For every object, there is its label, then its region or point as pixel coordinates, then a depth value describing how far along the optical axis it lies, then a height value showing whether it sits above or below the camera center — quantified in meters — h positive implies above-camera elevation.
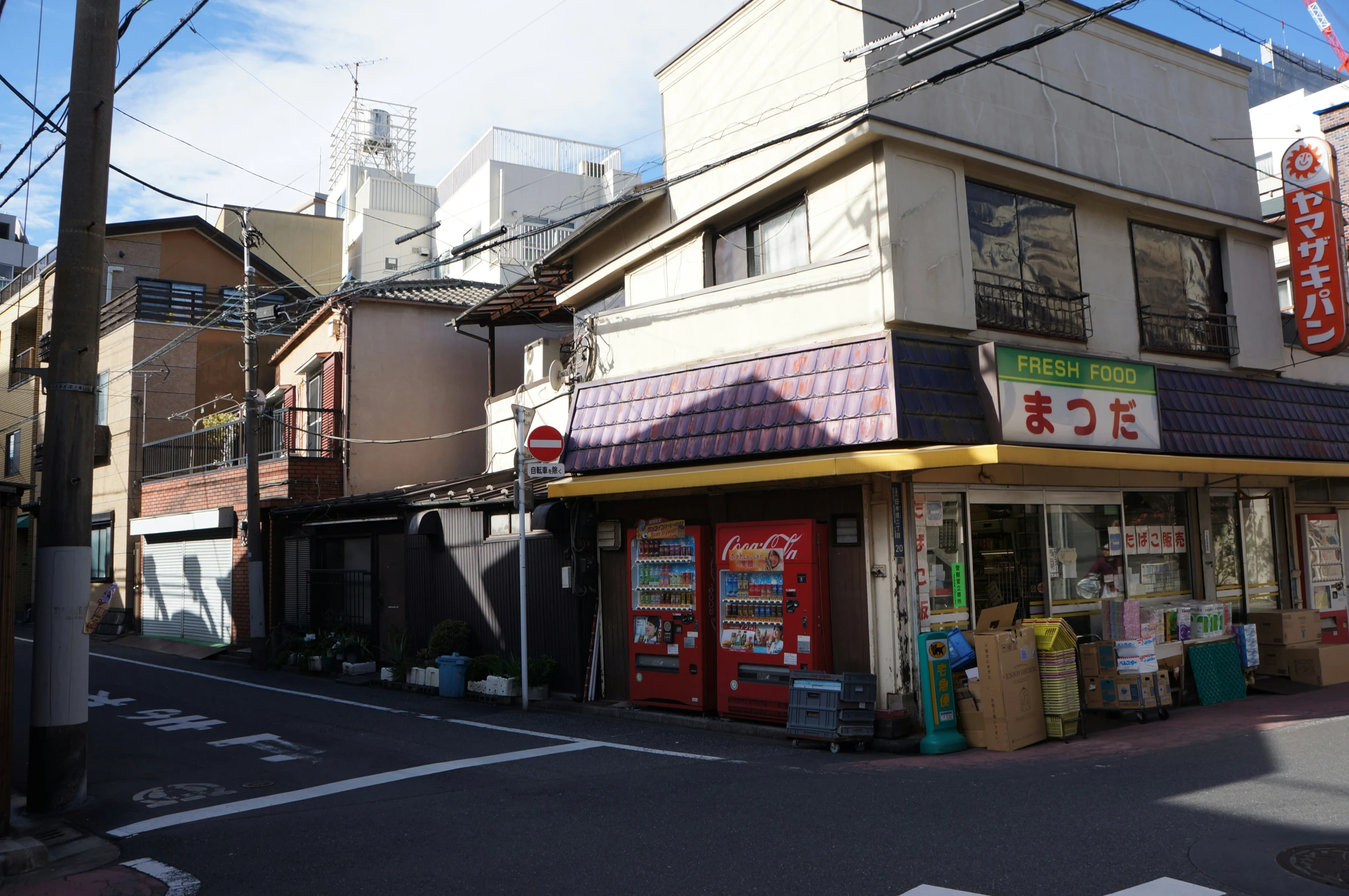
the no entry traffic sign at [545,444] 13.07 +1.46
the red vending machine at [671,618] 12.10 -0.93
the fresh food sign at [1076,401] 11.00 +1.61
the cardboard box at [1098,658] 11.25 -1.47
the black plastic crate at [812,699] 10.12 -1.68
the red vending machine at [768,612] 10.97 -0.81
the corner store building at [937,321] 10.95 +2.91
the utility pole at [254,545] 19.77 +0.27
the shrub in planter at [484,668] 14.63 -1.79
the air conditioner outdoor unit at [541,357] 17.70 +3.60
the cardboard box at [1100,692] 11.21 -1.86
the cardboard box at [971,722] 10.11 -1.97
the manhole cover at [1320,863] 5.54 -2.02
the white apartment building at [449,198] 34.84 +13.83
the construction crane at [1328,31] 36.72 +20.22
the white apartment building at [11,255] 56.06 +18.30
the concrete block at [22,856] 6.51 -2.00
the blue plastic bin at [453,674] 15.05 -1.92
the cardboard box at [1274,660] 13.59 -1.88
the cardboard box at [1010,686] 9.94 -1.58
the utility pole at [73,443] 8.27 +1.09
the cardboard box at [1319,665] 13.33 -1.93
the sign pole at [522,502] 13.51 +0.69
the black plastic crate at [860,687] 10.08 -1.54
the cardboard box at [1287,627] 13.62 -1.41
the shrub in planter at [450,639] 15.72 -1.42
